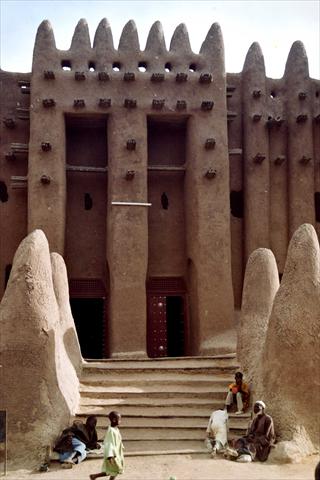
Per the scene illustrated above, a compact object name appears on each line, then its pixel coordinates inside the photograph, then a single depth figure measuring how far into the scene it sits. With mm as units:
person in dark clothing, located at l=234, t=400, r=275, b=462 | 10531
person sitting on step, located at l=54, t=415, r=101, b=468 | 10320
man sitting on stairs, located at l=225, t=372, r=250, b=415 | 12227
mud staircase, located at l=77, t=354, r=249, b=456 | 11328
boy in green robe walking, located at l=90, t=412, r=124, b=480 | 9102
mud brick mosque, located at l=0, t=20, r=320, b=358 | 18578
